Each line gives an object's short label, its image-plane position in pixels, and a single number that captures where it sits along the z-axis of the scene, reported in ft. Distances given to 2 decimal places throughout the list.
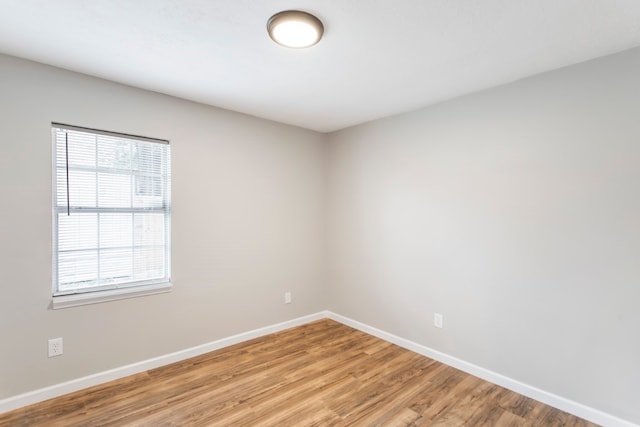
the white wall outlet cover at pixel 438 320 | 9.75
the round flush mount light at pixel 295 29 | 5.47
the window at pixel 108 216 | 7.79
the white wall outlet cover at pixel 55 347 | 7.55
